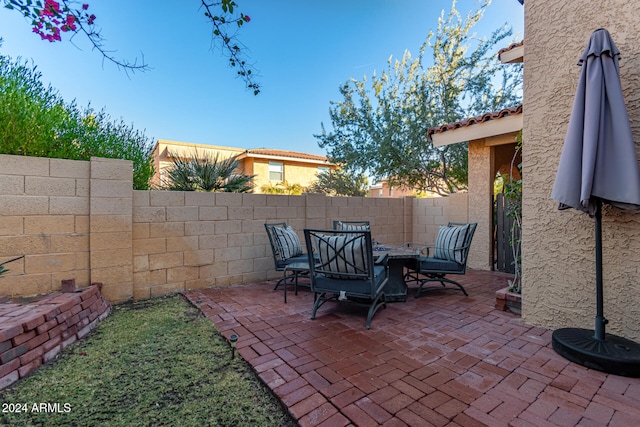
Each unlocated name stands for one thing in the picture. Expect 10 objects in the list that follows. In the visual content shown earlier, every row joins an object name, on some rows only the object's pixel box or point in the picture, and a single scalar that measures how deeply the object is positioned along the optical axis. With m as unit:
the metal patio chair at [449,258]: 4.11
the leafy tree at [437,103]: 9.36
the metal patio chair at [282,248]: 4.43
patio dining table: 3.93
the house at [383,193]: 13.18
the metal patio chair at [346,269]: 3.05
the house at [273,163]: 15.85
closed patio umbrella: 2.17
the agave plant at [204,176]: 5.62
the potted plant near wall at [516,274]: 3.41
